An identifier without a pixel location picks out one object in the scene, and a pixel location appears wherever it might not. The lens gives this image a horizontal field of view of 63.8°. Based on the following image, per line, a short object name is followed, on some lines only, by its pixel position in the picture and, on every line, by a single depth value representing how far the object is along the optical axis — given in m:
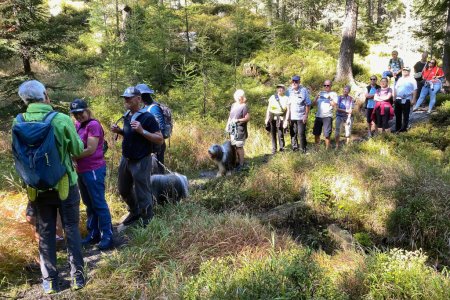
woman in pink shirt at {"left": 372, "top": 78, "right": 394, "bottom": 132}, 9.16
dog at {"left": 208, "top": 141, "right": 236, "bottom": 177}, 7.89
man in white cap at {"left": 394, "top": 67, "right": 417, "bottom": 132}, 9.35
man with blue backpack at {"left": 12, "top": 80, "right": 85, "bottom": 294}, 3.16
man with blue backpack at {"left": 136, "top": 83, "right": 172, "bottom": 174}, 5.68
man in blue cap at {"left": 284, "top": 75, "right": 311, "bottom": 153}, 8.48
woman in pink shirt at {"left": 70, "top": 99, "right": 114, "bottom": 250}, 4.26
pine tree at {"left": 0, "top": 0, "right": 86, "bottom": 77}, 7.45
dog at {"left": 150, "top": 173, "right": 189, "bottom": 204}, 5.91
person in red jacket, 11.54
